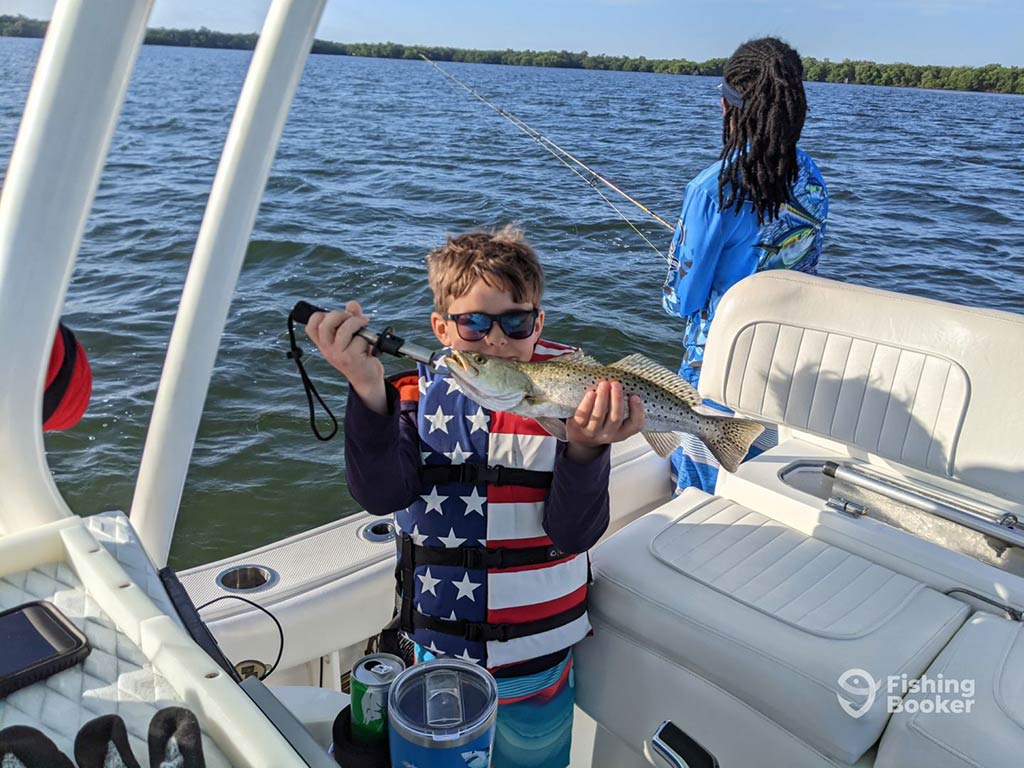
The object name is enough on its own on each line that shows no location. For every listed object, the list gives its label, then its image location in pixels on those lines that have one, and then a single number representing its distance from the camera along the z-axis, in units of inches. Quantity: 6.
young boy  77.5
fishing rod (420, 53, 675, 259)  222.8
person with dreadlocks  133.8
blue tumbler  53.7
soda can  58.5
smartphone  43.1
